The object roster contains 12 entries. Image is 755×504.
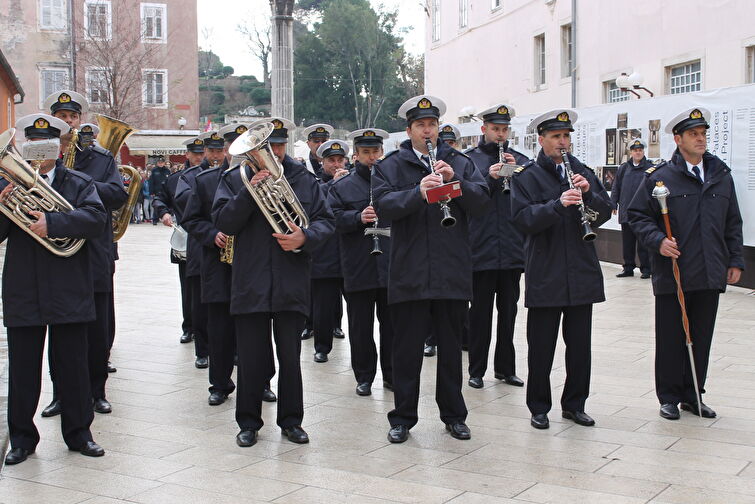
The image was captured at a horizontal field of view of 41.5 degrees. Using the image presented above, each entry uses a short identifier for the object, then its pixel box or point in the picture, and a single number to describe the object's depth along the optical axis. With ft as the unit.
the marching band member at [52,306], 19.26
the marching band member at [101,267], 23.24
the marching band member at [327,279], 30.01
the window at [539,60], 87.56
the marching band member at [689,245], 21.90
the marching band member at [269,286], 20.29
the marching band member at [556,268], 21.45
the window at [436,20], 112.15
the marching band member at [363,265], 26.27
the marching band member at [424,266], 20.38
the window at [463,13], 102.53
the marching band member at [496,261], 26.63
